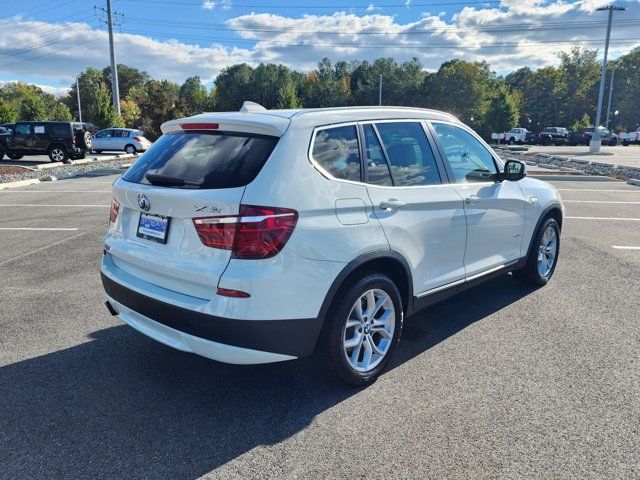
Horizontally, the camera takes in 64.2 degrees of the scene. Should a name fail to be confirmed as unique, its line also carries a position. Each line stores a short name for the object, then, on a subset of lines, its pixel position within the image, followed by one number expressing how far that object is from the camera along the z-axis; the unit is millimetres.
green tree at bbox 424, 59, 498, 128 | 68188
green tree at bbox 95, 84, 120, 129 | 42450
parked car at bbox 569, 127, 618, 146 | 51188
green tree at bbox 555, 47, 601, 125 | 82625
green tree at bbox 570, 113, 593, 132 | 60900
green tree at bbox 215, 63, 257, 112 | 77312
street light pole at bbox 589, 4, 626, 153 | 30047
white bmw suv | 2910
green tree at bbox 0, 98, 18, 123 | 44094
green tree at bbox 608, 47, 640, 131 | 80375
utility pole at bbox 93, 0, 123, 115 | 40750
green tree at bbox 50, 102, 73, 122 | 67206
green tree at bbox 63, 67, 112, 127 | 85669
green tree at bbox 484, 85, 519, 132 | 47531
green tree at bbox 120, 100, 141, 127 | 82038
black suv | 24203
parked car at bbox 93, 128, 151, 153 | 31484
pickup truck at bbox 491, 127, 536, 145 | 56031
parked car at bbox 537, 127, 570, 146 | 52969
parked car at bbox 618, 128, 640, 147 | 53406
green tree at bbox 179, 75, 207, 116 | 32188
